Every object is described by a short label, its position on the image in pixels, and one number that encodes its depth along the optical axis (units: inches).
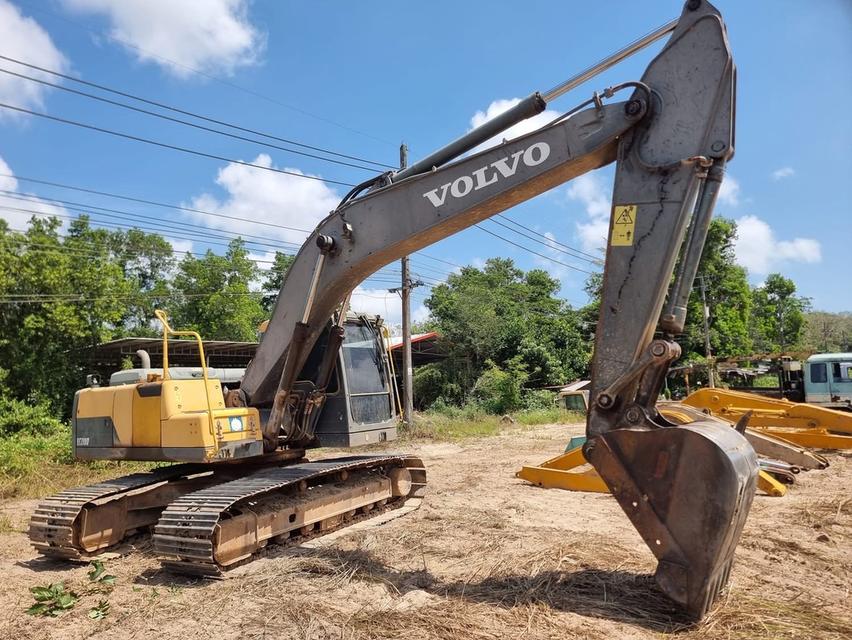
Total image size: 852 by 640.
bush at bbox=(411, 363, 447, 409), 1078.4
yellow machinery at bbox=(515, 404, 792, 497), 305.0
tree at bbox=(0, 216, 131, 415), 787.4
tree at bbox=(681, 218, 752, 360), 1341.0
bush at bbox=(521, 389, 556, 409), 988.6
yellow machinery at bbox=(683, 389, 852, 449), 407.8
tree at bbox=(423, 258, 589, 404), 1075.9
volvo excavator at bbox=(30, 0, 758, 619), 152.2
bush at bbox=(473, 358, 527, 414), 988.6
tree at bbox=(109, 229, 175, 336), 1568.7
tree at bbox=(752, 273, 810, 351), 1891.0
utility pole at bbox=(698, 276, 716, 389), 1146.8
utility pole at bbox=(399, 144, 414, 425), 716.7
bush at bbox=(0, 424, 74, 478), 470.3
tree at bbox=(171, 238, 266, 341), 1236.5
